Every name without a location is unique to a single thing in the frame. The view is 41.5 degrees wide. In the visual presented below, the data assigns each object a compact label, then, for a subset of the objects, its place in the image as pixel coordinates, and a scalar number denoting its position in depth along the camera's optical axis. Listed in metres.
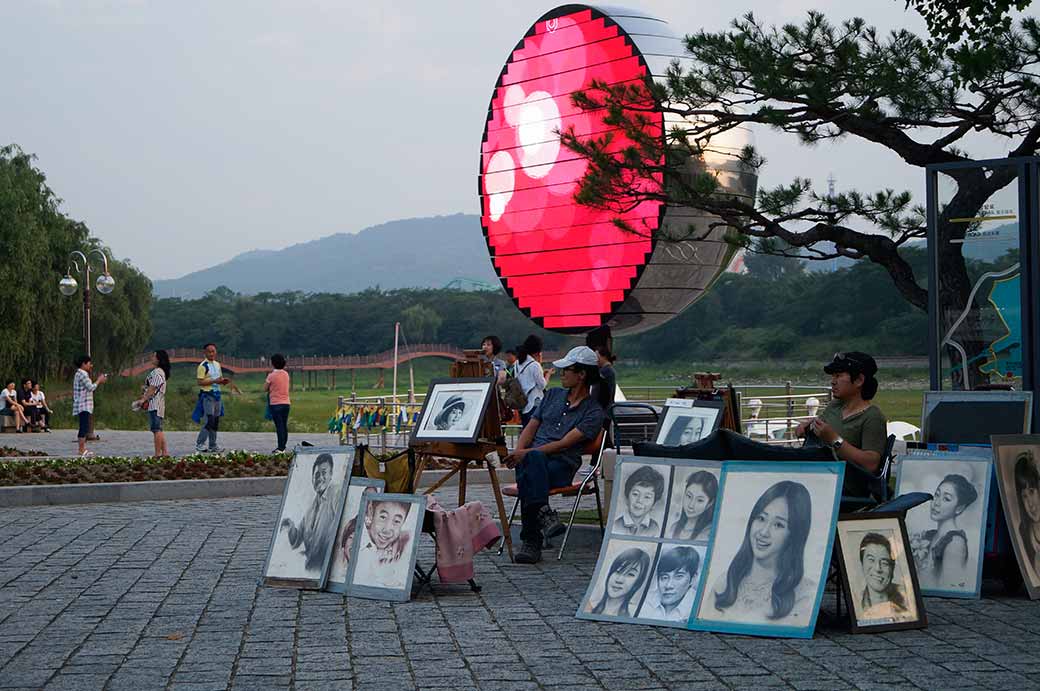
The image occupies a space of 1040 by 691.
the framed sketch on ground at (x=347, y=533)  7.72
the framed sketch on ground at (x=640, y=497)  7.17
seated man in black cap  7.44
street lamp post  29.23
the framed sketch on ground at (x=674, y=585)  6.62
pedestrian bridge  86.62
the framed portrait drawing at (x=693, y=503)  6.95
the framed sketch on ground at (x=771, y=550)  6.33
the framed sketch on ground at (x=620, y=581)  6.80
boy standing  20.73
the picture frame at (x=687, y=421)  8.88
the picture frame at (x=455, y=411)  8.81
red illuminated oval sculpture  15.76
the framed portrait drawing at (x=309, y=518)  7.83
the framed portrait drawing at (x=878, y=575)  6.44
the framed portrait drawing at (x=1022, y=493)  7.40
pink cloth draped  7.68
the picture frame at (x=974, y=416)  7.88
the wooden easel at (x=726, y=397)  9.96
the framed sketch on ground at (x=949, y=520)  7.47
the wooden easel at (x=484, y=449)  8.91
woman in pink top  18.81
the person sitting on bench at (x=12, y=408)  31.61
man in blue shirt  8.80
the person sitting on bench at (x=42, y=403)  32.09
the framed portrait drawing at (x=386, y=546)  7.44
